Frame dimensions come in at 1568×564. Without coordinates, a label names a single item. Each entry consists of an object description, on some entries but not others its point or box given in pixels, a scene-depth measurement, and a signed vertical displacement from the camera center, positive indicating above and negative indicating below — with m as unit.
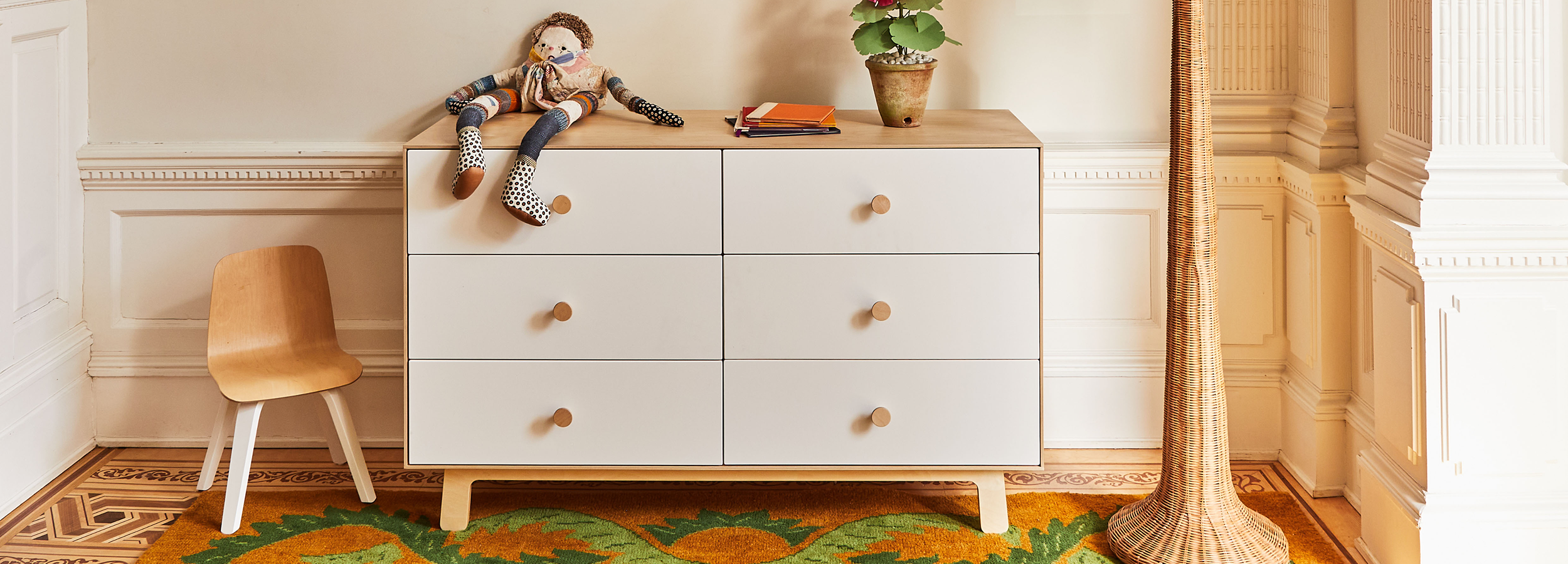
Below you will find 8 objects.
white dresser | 2.06 -0.01
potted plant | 2.24 +0.51
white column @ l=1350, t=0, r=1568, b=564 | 1.87 +0.04
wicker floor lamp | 1.96 -0.15
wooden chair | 2.22 -0.10
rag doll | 2.27 +0.47
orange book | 2.16 +0.37
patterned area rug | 2.14 -0.46
